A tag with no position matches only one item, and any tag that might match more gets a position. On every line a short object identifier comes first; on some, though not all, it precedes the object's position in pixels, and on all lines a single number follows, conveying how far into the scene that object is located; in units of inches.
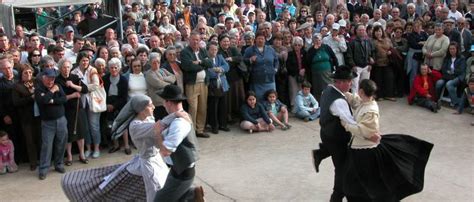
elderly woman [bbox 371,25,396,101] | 461.4
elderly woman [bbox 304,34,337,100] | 425.7
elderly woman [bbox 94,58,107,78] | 353.7
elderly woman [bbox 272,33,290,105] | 426.3
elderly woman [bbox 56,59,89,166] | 329.1
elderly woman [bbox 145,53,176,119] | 356.2
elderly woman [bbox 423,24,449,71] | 447.1
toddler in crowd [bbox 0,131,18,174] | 330.6
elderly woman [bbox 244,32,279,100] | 406.0
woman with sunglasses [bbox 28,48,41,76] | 371.4
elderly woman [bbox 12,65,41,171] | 324.8
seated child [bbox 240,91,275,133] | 393.4
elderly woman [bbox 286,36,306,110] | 427.5
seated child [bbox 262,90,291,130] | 403.2
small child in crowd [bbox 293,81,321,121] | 417.4
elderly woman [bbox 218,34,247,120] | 402.9
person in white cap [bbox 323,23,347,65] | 445.4
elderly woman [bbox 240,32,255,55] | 418.6
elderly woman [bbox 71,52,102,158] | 341.7
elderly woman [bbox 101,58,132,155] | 353.4
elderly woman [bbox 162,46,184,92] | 370.9
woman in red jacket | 445.1
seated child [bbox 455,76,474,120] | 415.2
